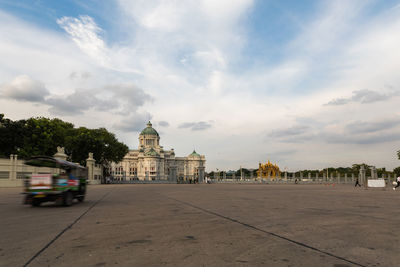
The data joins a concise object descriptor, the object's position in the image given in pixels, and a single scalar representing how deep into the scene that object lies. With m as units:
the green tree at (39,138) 51.44
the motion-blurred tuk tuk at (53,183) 12.73
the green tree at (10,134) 50.62
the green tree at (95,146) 59.30
